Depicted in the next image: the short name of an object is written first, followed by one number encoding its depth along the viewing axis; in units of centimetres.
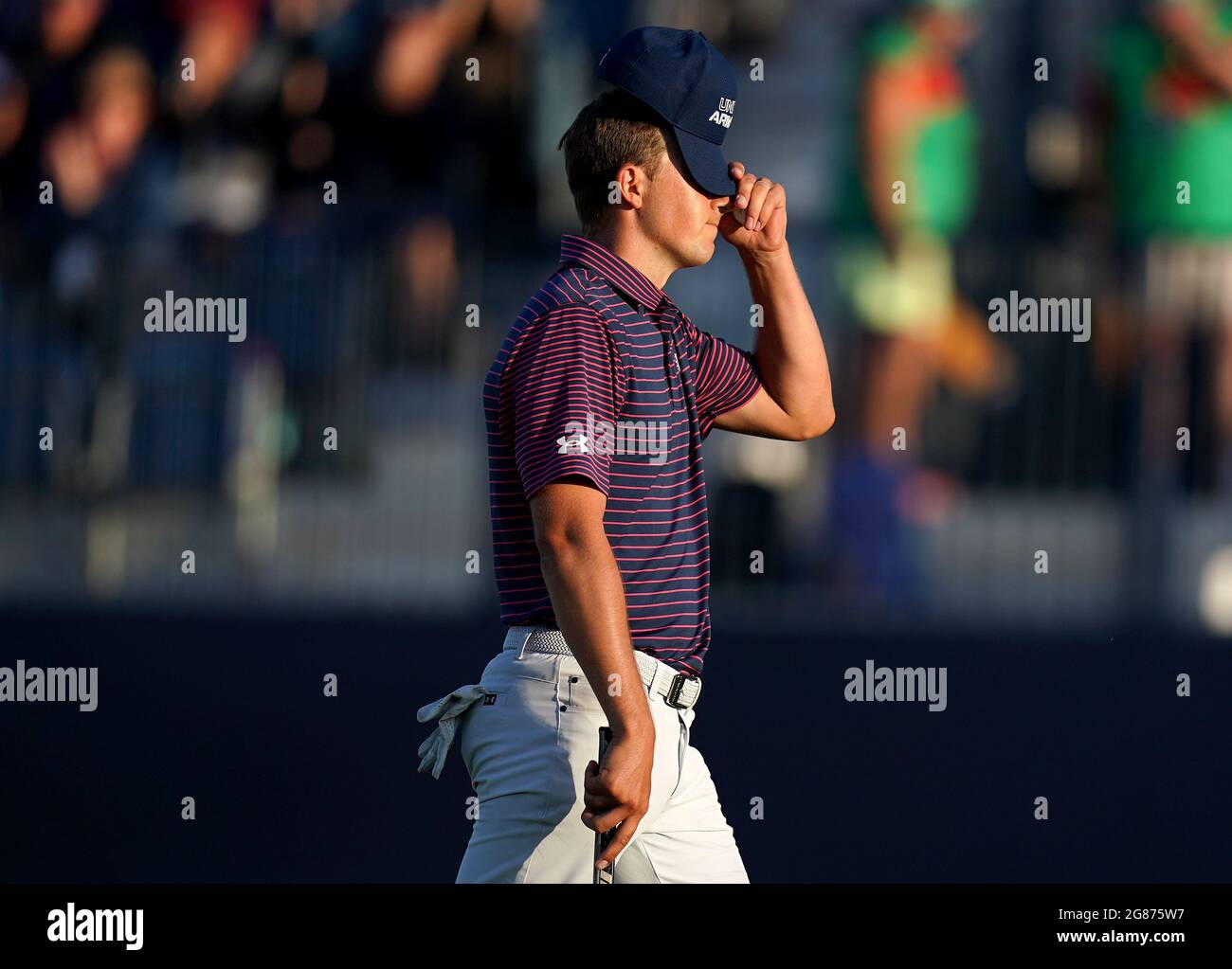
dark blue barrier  1177
